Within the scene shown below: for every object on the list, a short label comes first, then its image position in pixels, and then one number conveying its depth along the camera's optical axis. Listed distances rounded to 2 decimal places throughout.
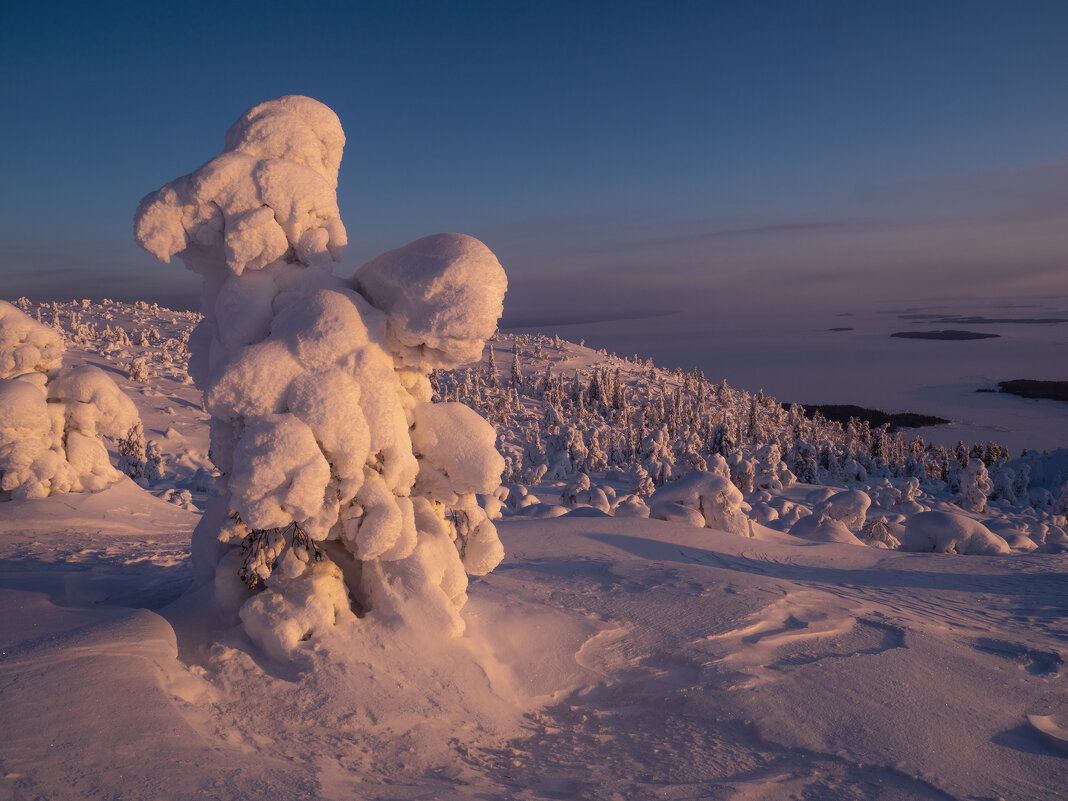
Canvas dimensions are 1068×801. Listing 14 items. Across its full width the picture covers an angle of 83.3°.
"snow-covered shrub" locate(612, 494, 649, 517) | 16.52
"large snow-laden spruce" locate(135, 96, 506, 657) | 5.20
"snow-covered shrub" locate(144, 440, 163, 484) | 24.16
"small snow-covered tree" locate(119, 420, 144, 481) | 23.69
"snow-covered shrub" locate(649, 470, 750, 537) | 14.08
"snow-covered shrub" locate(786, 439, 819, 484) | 49.47
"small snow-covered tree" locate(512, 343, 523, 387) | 97.75
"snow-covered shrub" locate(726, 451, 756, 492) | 36.28
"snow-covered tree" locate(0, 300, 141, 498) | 11.80
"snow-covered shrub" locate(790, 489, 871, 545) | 14.81
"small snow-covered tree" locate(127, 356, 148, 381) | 43.72
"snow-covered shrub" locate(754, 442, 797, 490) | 37.94
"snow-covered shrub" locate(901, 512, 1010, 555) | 12.76
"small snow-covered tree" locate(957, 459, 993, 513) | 33.84
